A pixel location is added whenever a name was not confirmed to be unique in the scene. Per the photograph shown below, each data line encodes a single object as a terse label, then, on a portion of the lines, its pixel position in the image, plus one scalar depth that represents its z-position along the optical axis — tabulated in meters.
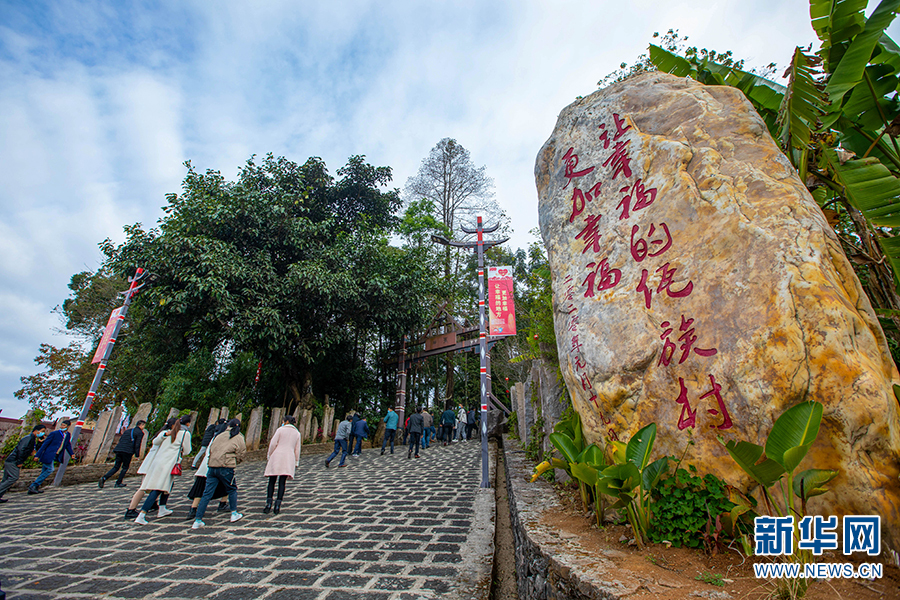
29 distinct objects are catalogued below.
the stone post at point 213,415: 9.98
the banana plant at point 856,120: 3.04
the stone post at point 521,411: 8.87
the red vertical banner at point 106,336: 9.29
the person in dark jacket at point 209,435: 5.92
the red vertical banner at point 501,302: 8.79
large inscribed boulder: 2.21
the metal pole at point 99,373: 8.84
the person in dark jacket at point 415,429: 11.49
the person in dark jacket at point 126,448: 8.06
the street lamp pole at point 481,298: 7.41
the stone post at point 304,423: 13.05
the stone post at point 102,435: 8.69
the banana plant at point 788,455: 2.03
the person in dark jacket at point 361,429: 10.84
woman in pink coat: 5.64
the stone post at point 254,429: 11.55
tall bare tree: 24.28
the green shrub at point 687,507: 2.43
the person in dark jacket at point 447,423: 15.06
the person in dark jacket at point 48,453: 7.32
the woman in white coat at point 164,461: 5.34
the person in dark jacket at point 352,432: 11.09
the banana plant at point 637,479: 2.54
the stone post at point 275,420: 12.15
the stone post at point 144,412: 8.74
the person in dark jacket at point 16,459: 6.72
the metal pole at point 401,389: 16.06
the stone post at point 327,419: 14.05
